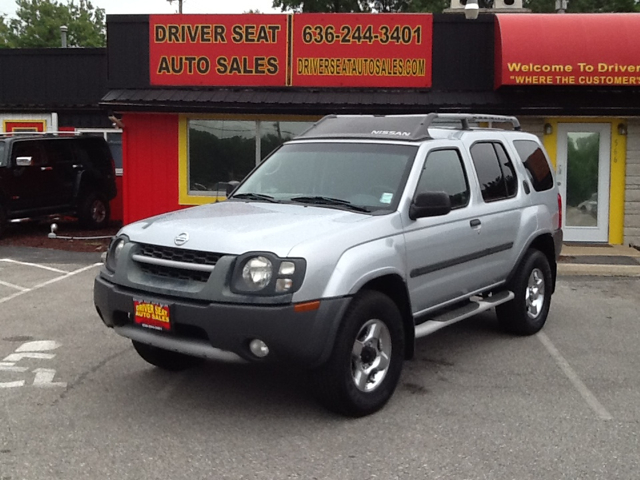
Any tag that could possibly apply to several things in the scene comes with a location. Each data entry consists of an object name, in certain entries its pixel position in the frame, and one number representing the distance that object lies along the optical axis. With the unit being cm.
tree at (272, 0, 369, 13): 4216
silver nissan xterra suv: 476
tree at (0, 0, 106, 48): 5106
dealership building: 1365
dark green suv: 1512
